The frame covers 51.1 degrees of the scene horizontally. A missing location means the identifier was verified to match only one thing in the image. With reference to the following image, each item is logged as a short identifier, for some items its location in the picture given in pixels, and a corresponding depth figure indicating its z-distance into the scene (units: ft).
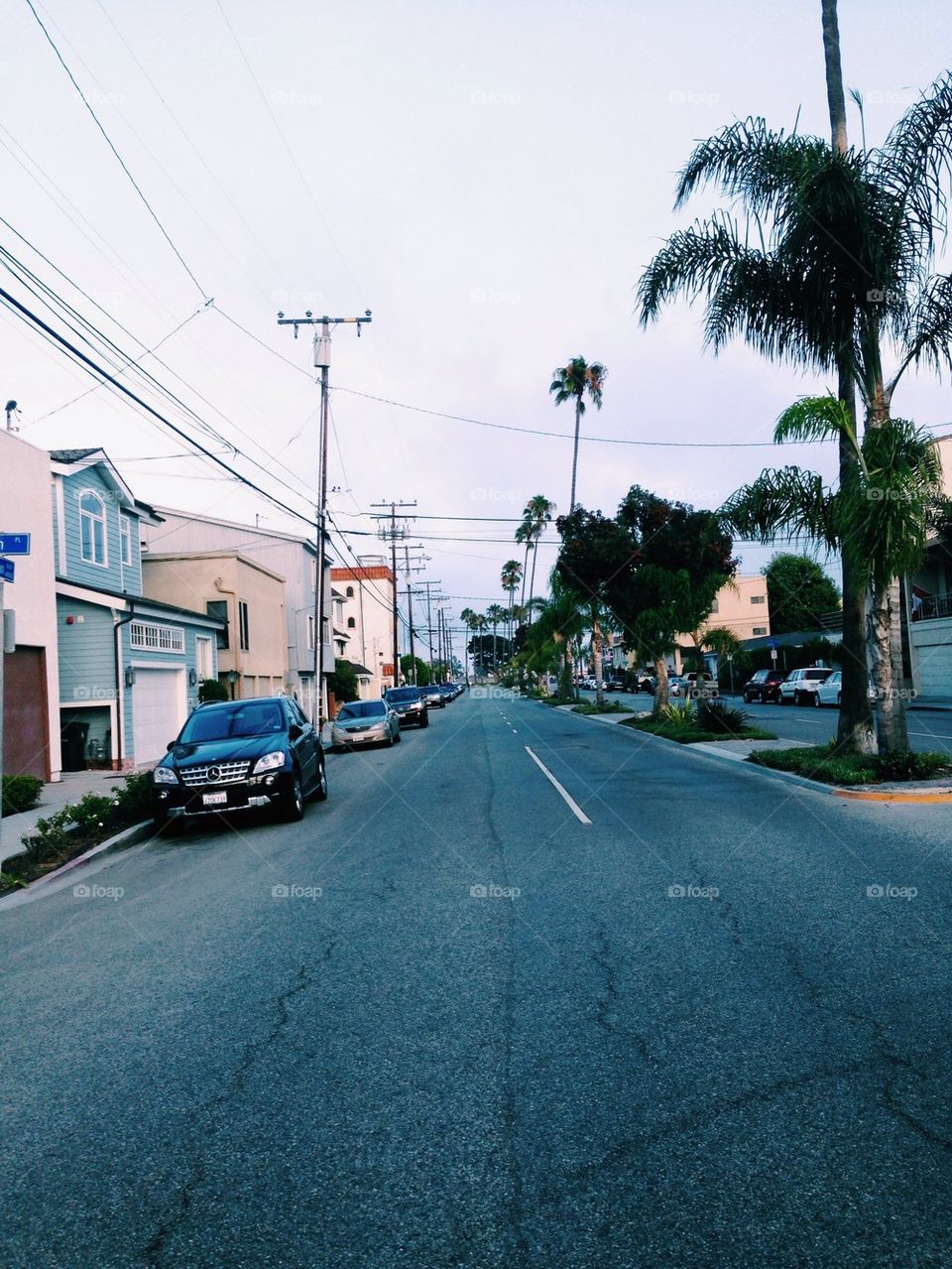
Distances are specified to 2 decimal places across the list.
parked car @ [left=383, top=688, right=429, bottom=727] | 136.05
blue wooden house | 74.33
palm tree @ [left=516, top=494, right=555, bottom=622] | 231.91
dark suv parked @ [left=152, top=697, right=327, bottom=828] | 41.14
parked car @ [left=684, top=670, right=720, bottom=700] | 114.20
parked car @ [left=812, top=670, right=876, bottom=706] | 132.58
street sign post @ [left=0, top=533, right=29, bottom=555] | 32.94
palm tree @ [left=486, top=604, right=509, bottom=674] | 533.14
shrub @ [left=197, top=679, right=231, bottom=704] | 100.68
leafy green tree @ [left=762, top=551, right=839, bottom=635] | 257.34
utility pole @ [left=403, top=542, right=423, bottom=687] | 251.09
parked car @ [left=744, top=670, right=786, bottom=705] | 160.37
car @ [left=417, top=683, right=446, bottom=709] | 230.27
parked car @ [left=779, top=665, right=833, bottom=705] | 144.26
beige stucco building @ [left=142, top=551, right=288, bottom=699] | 117.08
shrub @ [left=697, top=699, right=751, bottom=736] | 78.38
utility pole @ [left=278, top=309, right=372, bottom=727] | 100.59
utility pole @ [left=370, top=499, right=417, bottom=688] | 202.49
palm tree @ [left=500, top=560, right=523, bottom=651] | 354.33
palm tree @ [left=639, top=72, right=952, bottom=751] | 45.01
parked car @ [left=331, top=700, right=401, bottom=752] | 93.91
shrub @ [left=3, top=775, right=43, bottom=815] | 49.37
